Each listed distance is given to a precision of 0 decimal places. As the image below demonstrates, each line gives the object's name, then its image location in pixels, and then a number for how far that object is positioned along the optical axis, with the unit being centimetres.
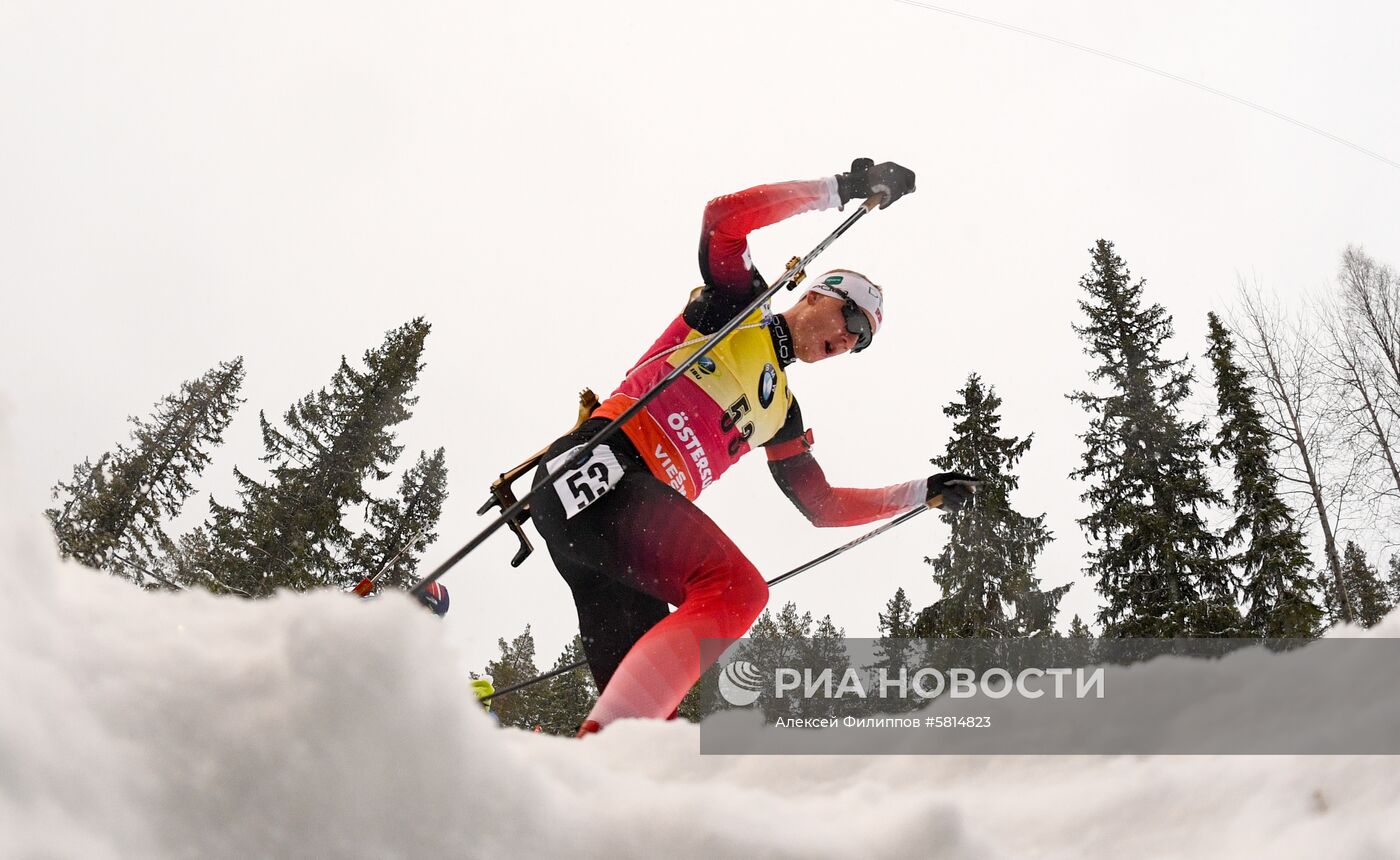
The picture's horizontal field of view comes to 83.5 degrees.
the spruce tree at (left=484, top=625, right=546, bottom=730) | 2781
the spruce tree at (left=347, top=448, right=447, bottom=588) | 1850
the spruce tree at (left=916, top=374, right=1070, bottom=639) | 1712
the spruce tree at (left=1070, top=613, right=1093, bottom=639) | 2435
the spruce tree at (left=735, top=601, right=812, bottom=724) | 2330
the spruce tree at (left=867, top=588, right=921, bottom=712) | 2735
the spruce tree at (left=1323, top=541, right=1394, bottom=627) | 2038
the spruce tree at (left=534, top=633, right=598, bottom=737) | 2589
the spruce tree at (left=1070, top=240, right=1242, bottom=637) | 1608
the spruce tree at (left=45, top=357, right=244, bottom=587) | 1970
